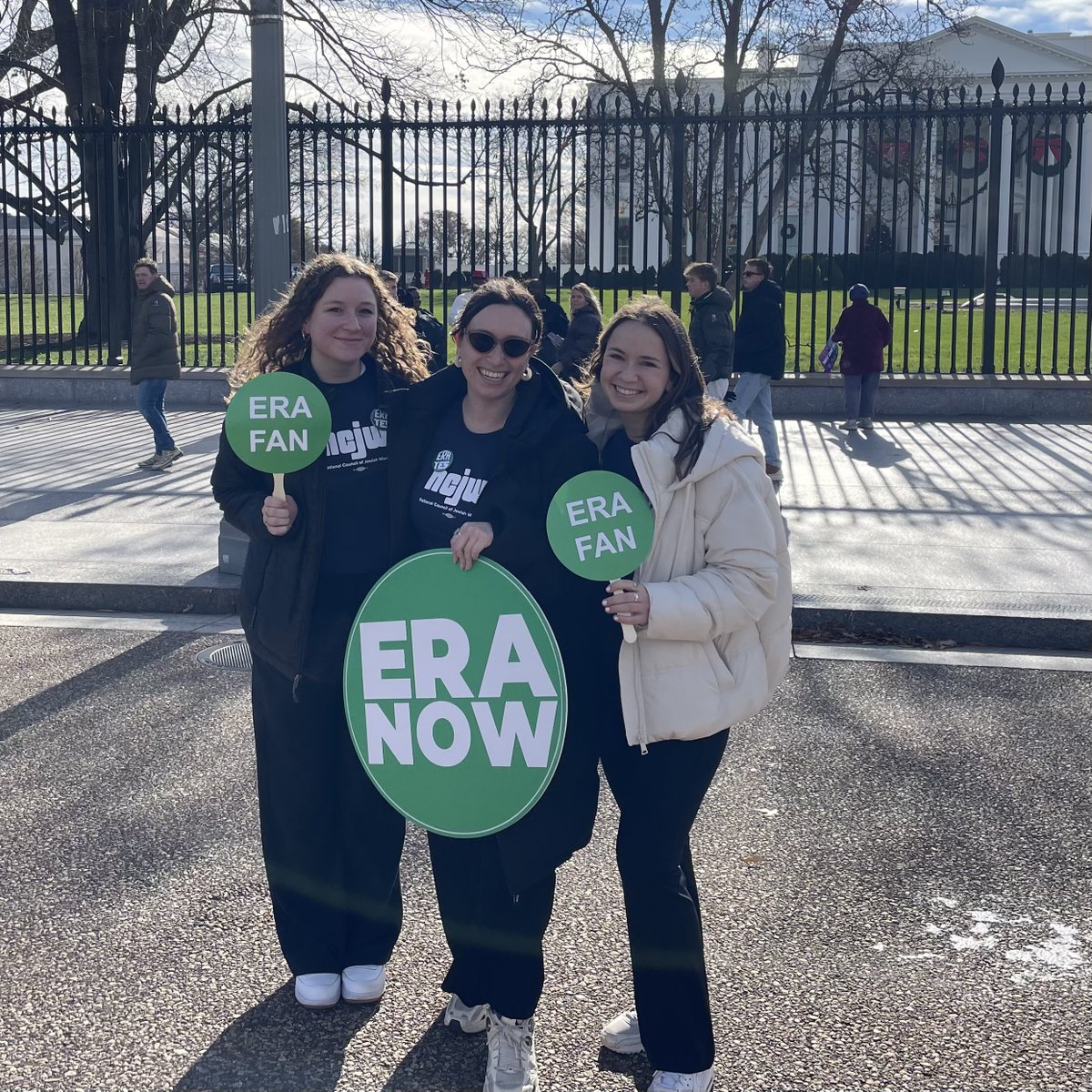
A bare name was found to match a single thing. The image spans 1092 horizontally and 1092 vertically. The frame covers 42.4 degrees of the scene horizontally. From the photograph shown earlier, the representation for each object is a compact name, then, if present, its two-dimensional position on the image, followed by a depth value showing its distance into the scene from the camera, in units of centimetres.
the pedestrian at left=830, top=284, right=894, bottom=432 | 1423
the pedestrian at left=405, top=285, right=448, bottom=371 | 1055
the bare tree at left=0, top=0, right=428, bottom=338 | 1616
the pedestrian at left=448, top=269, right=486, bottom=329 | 1287
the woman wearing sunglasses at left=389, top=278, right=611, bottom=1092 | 298
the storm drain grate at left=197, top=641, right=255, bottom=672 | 649
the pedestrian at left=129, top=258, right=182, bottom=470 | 1187
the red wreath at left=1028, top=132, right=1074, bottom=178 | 1341
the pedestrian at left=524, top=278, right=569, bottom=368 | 1255
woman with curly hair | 329
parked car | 3452
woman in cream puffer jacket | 282
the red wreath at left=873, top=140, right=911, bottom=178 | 1379
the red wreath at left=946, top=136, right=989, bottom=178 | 1391
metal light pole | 781
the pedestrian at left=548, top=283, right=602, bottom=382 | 1165
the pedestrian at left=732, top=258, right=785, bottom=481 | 1234
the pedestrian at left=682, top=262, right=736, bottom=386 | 1155
